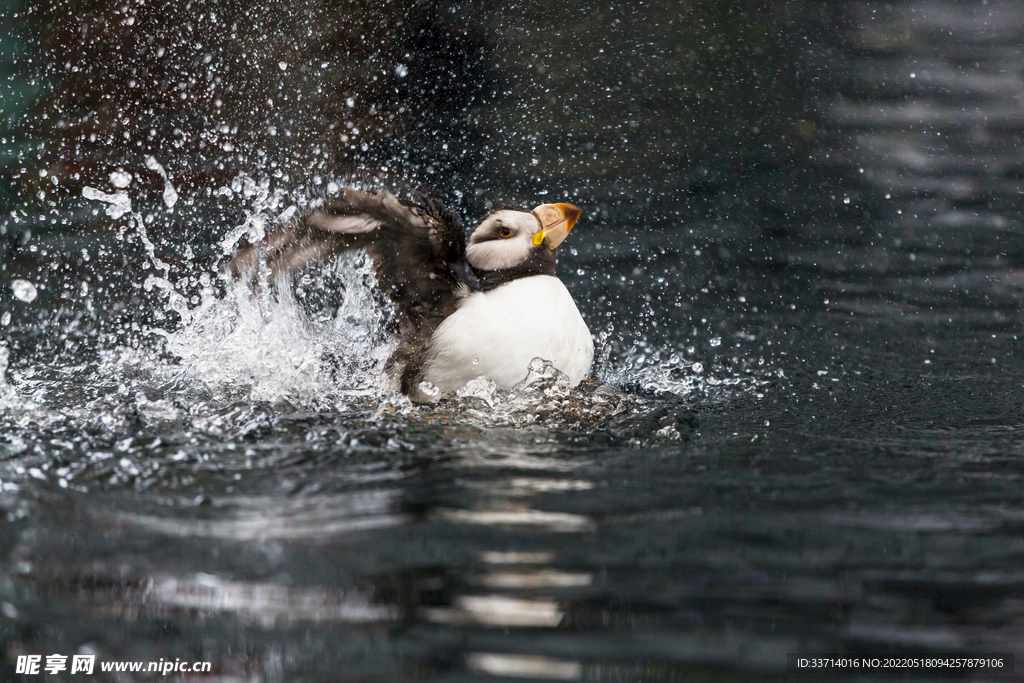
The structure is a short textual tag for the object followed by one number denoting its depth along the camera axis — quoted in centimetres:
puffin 771
